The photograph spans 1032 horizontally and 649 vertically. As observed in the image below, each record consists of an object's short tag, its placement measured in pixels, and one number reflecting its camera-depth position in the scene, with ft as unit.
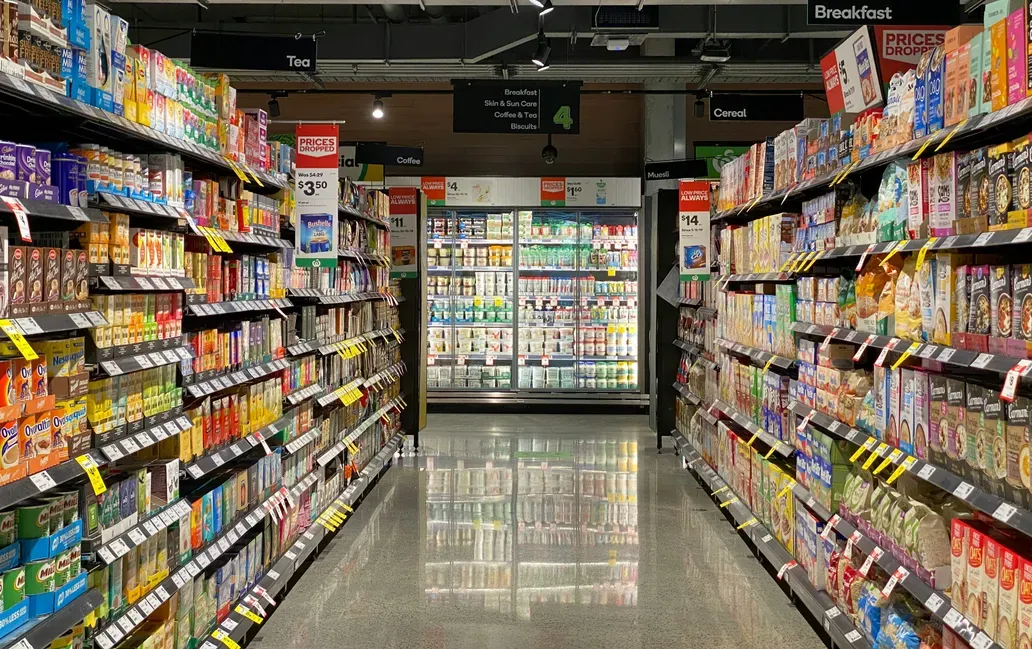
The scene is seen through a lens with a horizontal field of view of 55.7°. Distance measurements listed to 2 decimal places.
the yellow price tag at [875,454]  12.52
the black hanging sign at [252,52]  25.09
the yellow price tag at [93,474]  9.53
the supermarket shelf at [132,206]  10.52
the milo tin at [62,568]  9.27
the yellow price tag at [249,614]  14.69
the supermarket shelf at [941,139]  9.20
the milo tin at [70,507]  9.64
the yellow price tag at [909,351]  11.38
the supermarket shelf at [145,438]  10.40
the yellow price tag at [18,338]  8.00
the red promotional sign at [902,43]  18.70
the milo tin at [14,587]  8.63
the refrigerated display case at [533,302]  42.75
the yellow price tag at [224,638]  13.56
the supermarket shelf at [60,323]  8.54
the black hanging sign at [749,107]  31.55
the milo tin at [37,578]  8.95
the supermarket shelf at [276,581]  14.07
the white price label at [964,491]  9.80
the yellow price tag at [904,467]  11.43
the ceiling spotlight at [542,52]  29.76
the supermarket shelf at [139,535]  10.16
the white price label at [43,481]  8.68
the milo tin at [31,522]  9.09
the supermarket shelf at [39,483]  8.21
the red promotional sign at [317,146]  18.75
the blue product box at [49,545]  9.04
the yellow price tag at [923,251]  10.98
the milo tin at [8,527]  8.84
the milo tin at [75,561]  9.59
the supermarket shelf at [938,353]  9.21
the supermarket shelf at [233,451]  13.12
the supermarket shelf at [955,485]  8.75
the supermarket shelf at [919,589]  9.71
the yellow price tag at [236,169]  14.76
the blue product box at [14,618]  8.46
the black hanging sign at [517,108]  30.19
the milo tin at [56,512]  9.35
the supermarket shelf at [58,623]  8.52
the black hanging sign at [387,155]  37.35
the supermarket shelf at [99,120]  8.61
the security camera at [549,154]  38.88
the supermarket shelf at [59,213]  8.64
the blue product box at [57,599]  9.02
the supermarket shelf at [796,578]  13.52
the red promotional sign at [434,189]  41.55
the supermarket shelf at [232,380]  13.32
